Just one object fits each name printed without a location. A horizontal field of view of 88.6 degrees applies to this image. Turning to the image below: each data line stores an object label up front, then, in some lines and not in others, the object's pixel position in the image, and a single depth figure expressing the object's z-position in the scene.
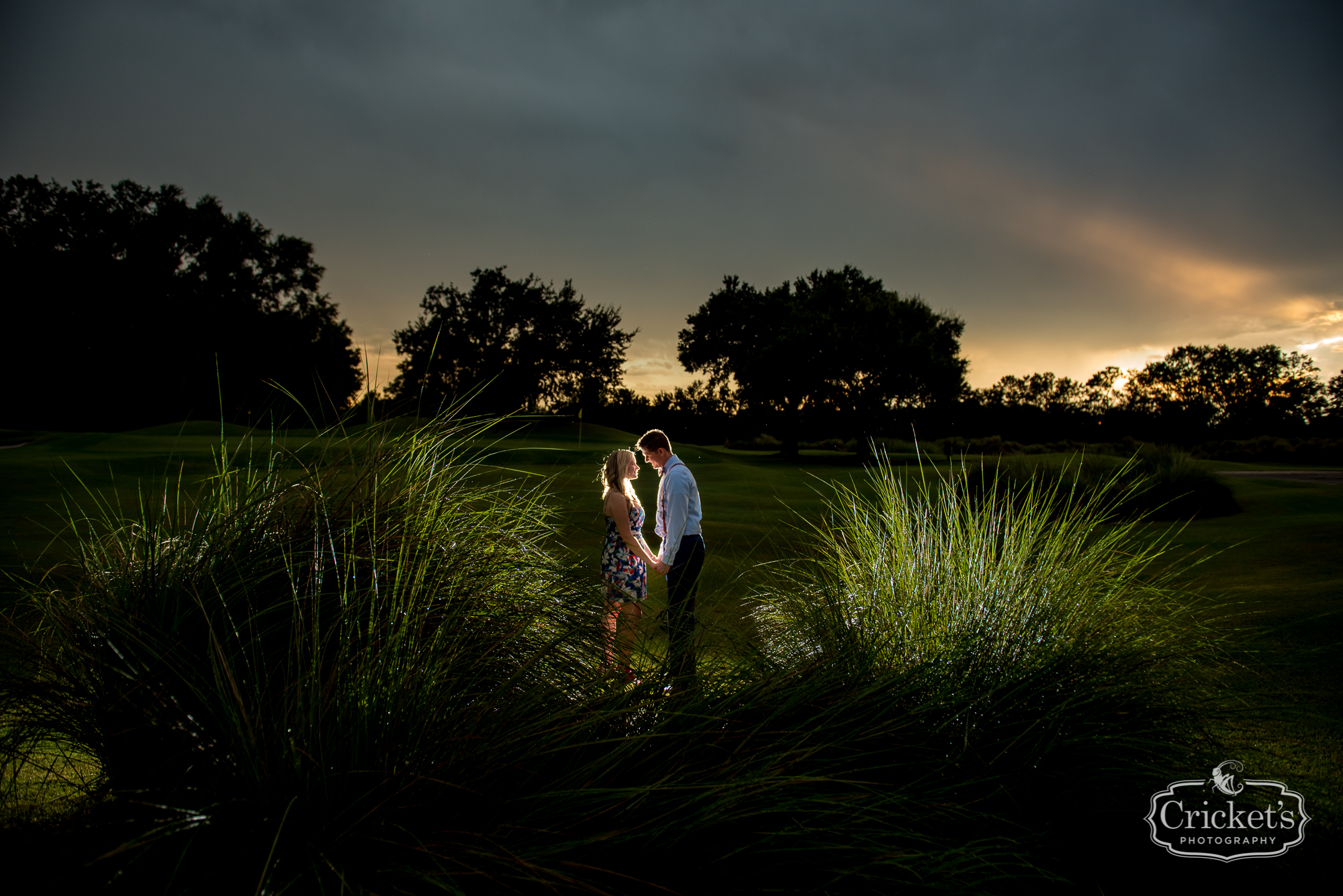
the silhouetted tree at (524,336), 41.41
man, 5.54
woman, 5.38
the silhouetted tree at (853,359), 32.75
